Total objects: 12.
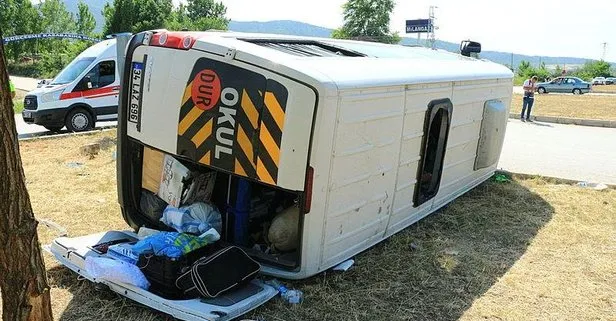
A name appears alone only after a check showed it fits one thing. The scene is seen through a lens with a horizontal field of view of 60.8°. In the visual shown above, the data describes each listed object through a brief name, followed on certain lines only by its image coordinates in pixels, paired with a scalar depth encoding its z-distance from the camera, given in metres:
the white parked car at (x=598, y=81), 52.06
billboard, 60.16
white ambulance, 12.79
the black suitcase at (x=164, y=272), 3.72
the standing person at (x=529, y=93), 17.19
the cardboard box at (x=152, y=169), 4.62
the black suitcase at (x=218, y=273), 3.60
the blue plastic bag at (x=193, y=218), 4.34
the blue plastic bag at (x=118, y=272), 3.71
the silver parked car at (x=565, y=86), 35.81
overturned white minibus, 3.65
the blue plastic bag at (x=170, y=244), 3.87
